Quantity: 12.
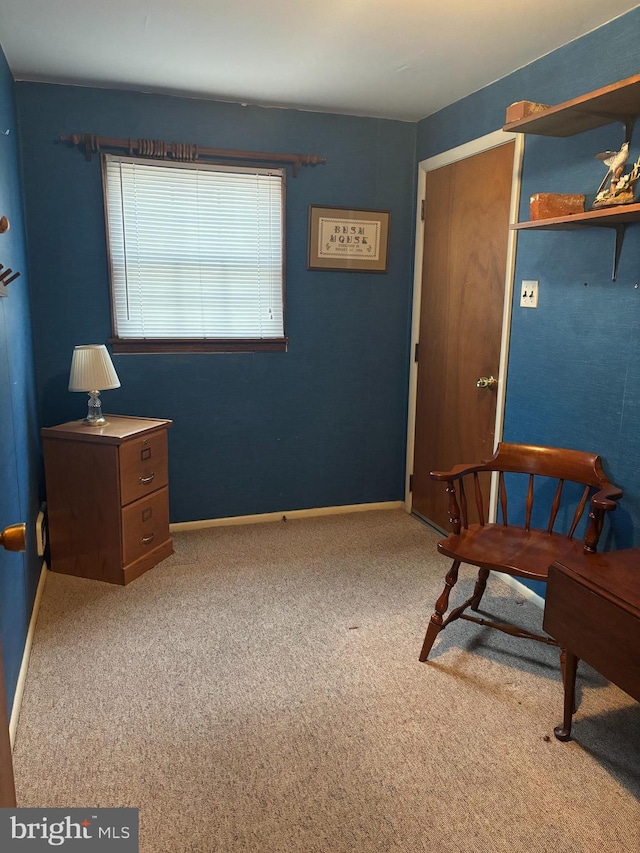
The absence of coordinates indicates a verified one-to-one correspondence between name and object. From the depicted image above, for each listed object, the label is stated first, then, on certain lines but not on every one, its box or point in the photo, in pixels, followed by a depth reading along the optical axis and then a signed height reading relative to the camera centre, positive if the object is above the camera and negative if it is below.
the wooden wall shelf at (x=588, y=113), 1.81 +0.67
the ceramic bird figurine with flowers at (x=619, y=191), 1.92 +0.40
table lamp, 2.78 -0.30
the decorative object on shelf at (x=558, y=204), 2.20 +0.40
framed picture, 3.36 +0.40
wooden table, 1.48 -0.79
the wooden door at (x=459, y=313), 2.82 -0.01
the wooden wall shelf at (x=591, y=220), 1.84 +0.31
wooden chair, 2.02 -0.83
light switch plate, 2.57 +0.08
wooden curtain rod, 2.90 +0.78
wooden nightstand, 2.69 -0.87
